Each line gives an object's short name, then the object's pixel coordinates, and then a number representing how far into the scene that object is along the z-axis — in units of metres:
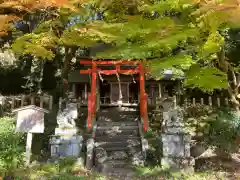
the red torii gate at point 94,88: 9.49
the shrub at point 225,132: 7.80
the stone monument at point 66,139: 7.18
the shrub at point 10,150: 5.64
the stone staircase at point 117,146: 6.87
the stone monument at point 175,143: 6.45
